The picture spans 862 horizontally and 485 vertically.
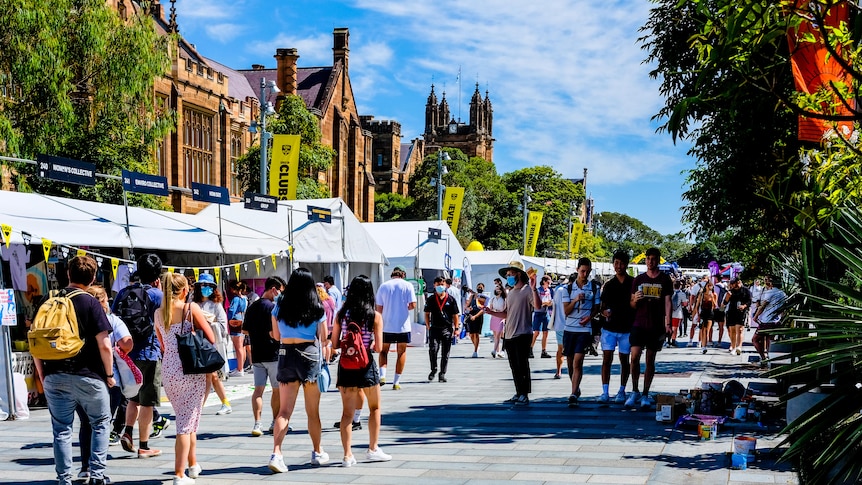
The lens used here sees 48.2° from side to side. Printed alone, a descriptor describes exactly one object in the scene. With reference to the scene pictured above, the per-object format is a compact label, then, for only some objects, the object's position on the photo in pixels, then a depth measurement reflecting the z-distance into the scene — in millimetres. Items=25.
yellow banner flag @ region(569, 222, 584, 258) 68756
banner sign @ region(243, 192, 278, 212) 18012
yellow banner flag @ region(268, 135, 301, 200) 27484
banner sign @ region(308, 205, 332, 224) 20375
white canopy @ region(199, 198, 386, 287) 20906
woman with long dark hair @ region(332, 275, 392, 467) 8328
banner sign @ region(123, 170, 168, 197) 14711
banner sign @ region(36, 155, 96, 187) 13273
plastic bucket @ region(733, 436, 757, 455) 8164
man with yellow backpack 6891
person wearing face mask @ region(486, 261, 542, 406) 12016
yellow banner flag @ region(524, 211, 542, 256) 52531
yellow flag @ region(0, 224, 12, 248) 12297
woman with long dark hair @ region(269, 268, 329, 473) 8195
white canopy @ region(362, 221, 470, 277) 27656
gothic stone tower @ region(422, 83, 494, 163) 135250
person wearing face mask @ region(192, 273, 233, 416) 12008
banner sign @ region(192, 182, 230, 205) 16672
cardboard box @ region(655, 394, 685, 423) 10586
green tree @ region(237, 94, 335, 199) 36125
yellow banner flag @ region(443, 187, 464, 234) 41656
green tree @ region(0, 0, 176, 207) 20734
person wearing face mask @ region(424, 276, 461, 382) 15906
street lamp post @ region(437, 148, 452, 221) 41600
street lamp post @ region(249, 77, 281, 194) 24438
